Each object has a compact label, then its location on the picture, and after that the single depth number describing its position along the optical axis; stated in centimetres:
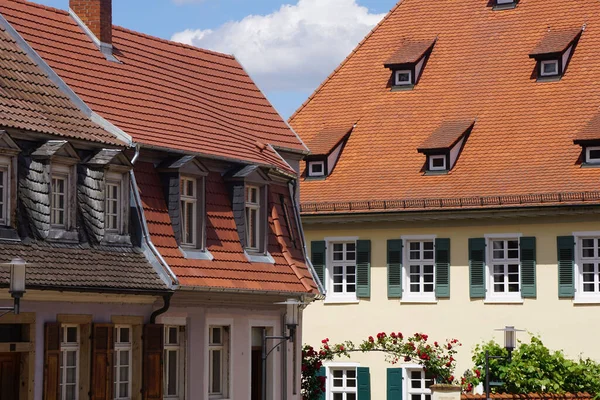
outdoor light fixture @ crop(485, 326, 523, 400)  3409
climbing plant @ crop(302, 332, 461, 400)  3575
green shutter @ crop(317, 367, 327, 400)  4288
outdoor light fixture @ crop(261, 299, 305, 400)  2867
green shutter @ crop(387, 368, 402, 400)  4188
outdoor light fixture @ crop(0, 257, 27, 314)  2153
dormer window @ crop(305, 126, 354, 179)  4441
